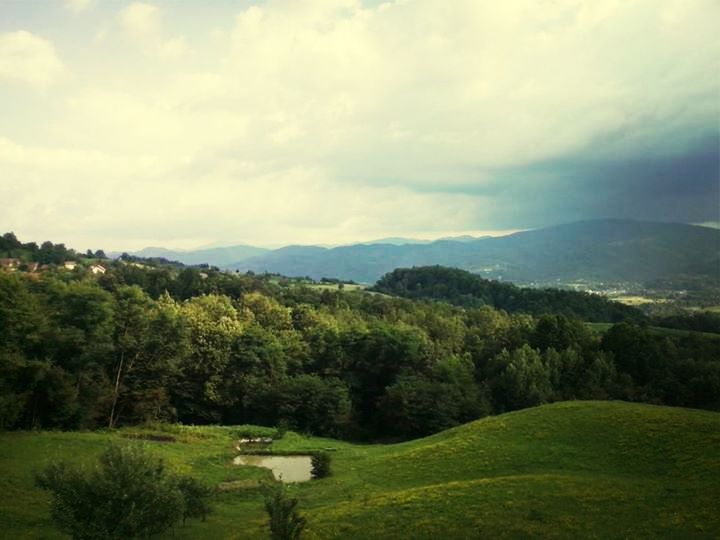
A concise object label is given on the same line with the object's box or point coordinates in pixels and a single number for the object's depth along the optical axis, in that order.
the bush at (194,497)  25.08
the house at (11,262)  142.05
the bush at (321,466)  37.88
